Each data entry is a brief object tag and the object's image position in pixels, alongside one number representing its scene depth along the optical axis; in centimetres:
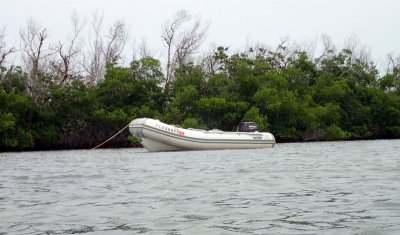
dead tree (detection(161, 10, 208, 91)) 4197
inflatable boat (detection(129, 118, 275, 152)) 2373
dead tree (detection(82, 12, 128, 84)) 4169
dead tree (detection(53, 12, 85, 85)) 3662
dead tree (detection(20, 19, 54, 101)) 3378
